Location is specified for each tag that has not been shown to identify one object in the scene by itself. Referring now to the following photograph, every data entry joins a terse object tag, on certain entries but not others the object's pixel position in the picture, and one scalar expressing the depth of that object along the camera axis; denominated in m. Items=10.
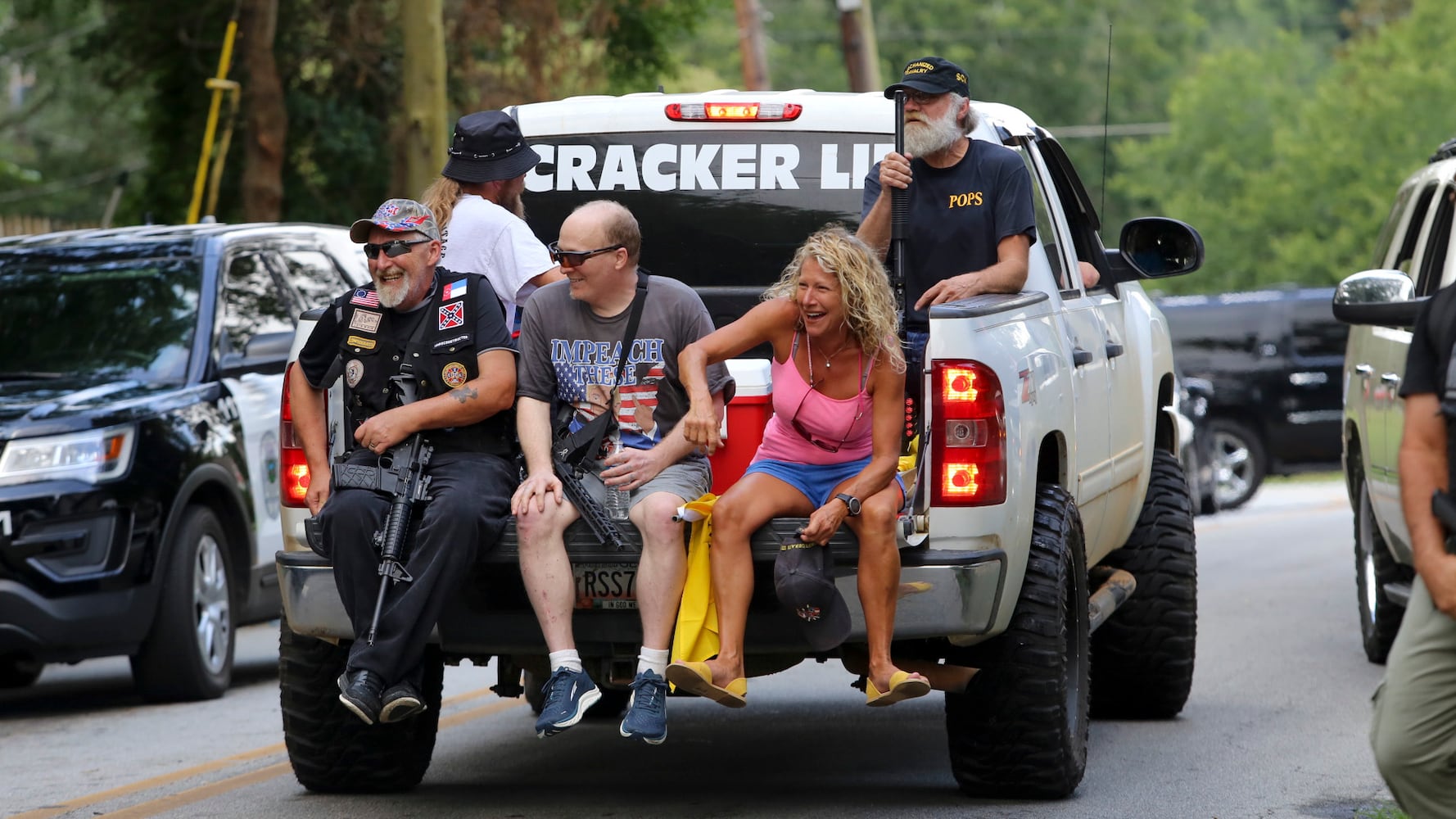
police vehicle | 17.95
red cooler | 12.92
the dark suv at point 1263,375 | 46.41
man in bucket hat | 13.56
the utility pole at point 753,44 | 49.44
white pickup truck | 11.72
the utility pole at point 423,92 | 34.22
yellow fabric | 11.85
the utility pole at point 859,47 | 44.44
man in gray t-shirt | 11.82
